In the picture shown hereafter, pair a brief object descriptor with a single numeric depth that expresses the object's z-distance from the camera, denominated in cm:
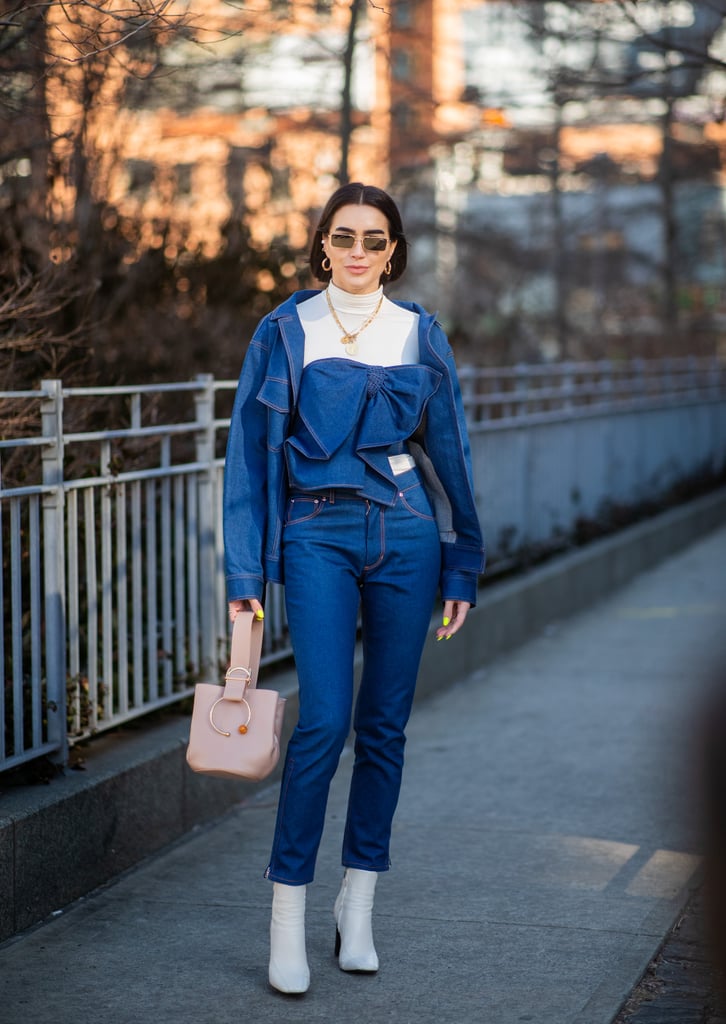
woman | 400
